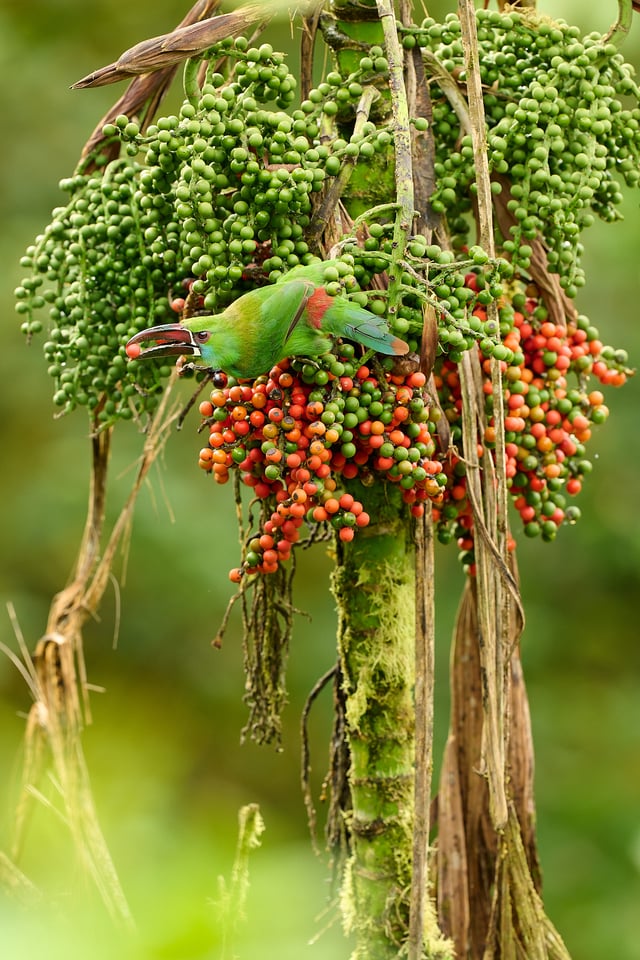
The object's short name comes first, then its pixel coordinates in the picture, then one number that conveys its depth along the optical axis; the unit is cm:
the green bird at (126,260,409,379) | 1293
